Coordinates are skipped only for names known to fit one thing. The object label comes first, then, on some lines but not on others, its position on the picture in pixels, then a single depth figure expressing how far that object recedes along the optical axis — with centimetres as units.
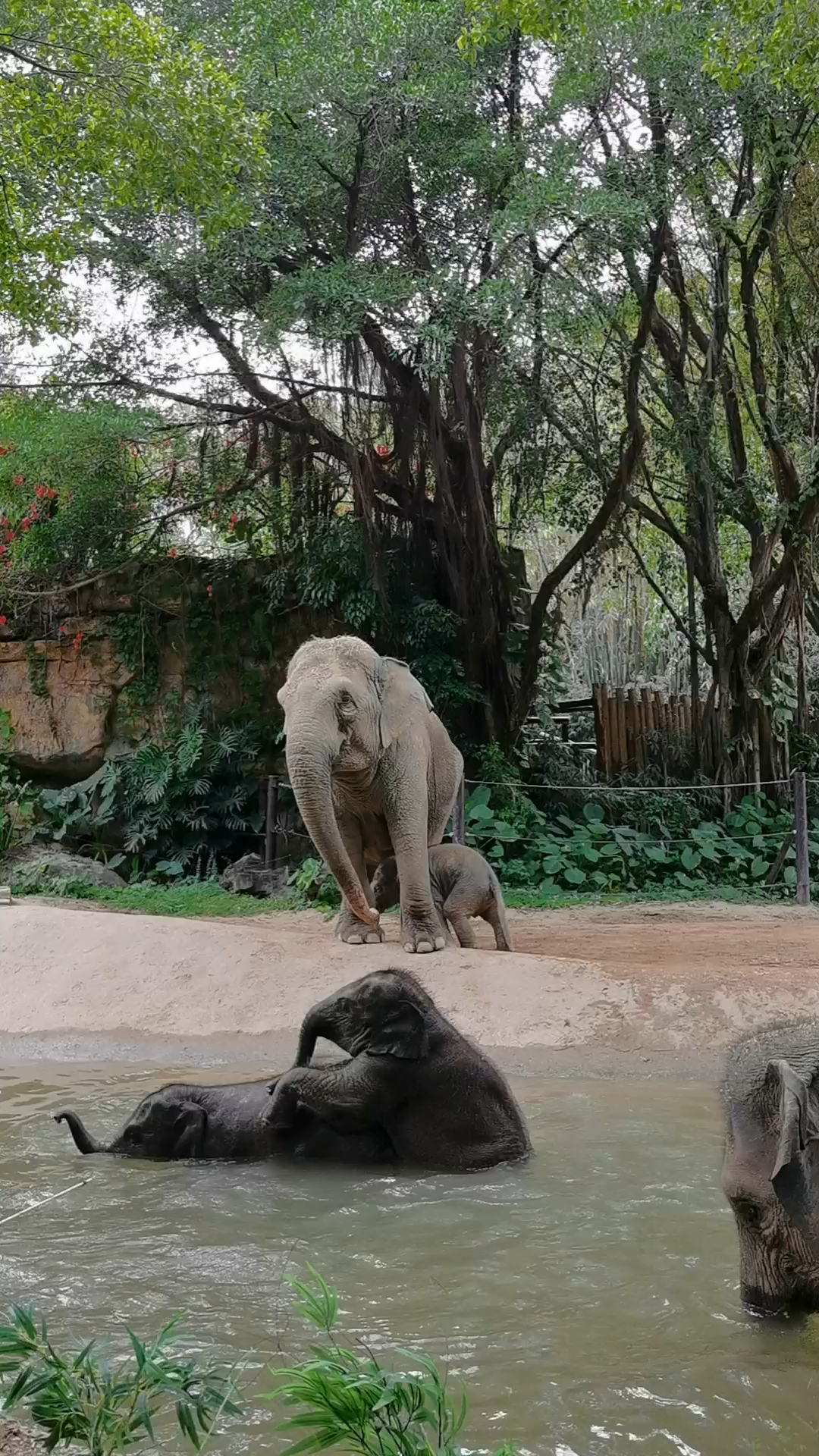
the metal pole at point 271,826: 1431
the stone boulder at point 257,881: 1395
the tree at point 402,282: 1223
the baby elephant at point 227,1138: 479
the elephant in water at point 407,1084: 464
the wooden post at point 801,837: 1262
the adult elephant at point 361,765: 740
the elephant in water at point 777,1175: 308
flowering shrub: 1423
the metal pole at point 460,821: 1187
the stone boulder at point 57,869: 1408
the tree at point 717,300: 1290
